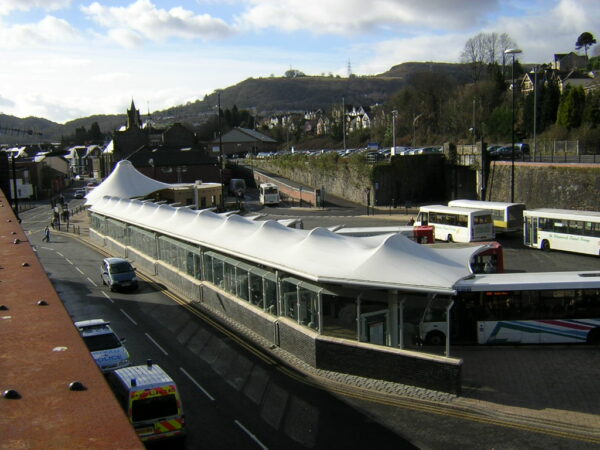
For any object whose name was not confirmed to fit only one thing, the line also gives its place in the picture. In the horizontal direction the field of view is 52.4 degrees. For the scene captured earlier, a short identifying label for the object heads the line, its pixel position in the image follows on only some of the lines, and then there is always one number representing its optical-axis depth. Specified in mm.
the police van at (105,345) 14948
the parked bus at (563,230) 28500
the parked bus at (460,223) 32875
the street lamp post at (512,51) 34188
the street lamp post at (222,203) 48766
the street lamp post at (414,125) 80825
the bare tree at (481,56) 93375
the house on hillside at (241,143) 121125
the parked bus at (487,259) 23781
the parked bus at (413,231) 28297
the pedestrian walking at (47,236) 43712
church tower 110488
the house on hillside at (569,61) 124700
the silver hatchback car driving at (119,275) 25672
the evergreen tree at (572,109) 54500
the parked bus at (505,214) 34500
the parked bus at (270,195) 59406
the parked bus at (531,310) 16828
